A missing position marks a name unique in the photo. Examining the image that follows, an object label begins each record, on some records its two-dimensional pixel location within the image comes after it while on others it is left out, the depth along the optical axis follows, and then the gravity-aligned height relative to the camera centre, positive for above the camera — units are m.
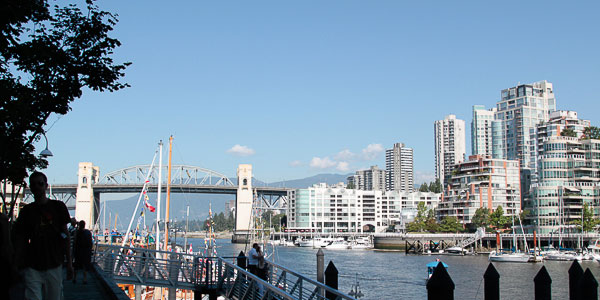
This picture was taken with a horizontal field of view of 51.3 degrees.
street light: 23.08 +2.07
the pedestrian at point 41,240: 8.38 -0.42
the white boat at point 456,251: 120.50 -7.77
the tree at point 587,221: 118.88 -1.96
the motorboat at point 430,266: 58.31 -5.18
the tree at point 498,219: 130.56 -1.77
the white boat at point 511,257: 94.12 -7.05
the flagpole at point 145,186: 53.19 +2.07
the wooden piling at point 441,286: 12.04 -1.46
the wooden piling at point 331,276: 18.69 -1.97
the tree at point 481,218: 135.38 -1.62
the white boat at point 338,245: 160.11 -8.98
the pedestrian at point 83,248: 18.08 -1.11
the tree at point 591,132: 153.64 +19.85
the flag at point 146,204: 52.11 +0.41
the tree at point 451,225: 140.54 -3.30
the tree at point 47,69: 16.59 +3.93
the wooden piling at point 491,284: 16.54 -1.94
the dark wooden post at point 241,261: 22.36 -1.83
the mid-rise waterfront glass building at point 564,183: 124.00 +5.63
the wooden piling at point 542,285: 17.55 -2.11
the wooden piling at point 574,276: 17.16 -1.87
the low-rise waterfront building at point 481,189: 143.75 +4.99
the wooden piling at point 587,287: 14.82 -1.82
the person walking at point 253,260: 20.14 -1.62
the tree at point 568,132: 150.62 +18.92
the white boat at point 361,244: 158.62 -8.73
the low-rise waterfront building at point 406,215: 191.25 -1.48
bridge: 187.12 +5.85
